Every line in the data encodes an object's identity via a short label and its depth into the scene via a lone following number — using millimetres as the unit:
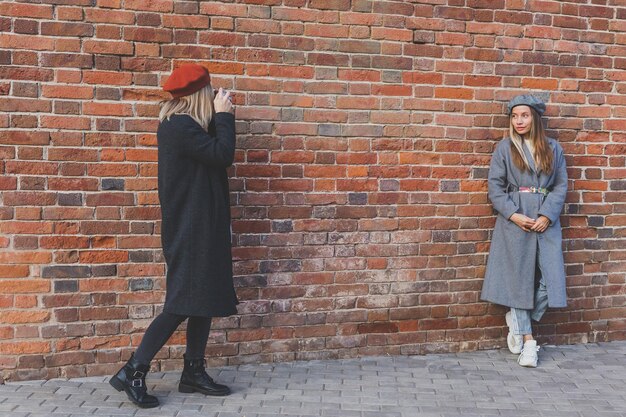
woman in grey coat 4832
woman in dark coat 3902
